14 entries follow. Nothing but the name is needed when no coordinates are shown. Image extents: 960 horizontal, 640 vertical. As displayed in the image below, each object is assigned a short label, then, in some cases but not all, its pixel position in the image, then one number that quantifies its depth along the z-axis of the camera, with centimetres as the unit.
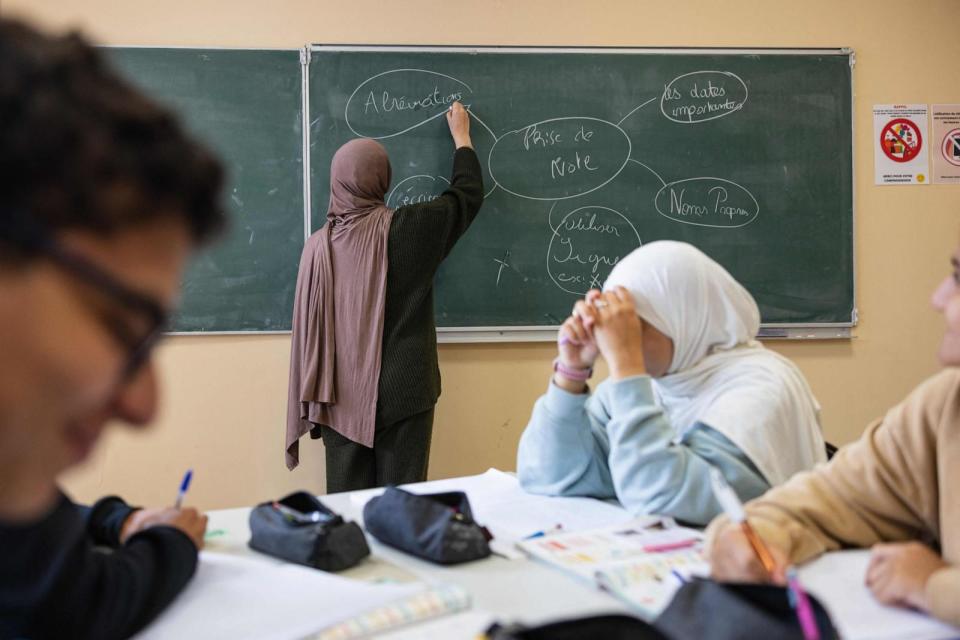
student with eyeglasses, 45
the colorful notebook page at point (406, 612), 98
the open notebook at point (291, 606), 99
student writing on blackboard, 303
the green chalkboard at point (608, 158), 347
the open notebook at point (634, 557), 116
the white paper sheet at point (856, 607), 101
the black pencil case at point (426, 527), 130
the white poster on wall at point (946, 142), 372
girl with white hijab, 153
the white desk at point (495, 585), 109
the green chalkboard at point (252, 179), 342
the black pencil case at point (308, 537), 126
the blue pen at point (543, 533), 144
